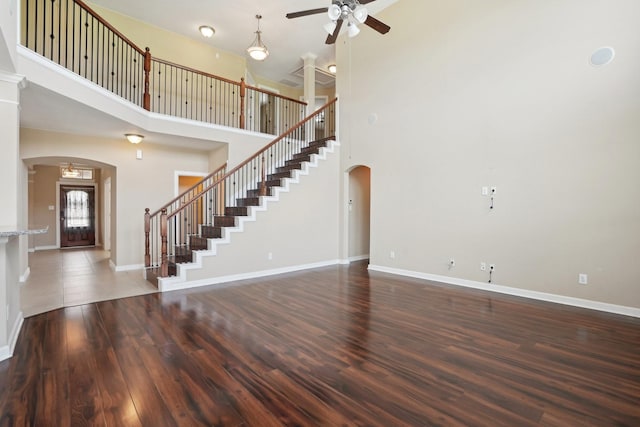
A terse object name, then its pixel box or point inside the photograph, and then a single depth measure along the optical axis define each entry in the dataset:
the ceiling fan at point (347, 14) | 3.63
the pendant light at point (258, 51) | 6.76
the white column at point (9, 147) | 2.80
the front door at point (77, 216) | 10.59
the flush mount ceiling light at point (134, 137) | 5.96
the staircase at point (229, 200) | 5.51
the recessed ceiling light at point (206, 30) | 7.34
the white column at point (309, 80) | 9.05
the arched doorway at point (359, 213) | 7.55
